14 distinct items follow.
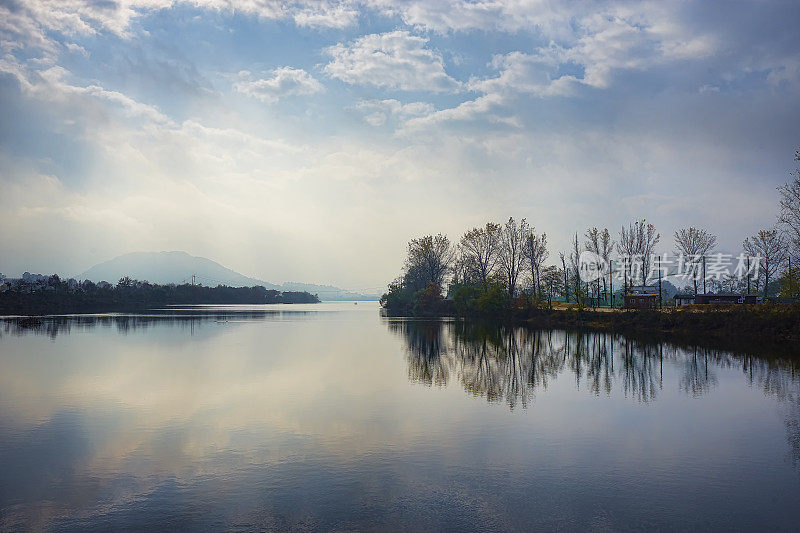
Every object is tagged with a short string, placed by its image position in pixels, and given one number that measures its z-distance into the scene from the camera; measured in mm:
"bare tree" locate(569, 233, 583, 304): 86400
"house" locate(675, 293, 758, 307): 62331
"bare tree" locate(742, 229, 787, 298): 83750
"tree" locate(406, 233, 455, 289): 110125
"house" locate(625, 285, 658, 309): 60781
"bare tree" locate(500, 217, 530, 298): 89938
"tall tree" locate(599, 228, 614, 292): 84969
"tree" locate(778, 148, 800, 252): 44031
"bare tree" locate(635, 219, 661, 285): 81750
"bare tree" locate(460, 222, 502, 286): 92500
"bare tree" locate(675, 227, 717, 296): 79875
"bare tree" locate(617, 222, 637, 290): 81869
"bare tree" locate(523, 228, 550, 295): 89750
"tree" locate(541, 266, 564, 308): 78219
